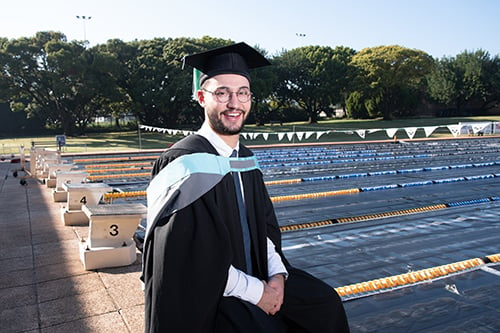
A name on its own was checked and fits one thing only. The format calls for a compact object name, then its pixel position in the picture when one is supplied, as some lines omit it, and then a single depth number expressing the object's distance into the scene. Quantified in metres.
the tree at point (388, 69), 43.66
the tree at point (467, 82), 46.34
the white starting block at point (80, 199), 5.66
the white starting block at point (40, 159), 10.39
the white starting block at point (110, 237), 4.02
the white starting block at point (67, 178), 7.07
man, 1.71
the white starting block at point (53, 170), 8.45
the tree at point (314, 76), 43.34
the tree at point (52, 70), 29.06
